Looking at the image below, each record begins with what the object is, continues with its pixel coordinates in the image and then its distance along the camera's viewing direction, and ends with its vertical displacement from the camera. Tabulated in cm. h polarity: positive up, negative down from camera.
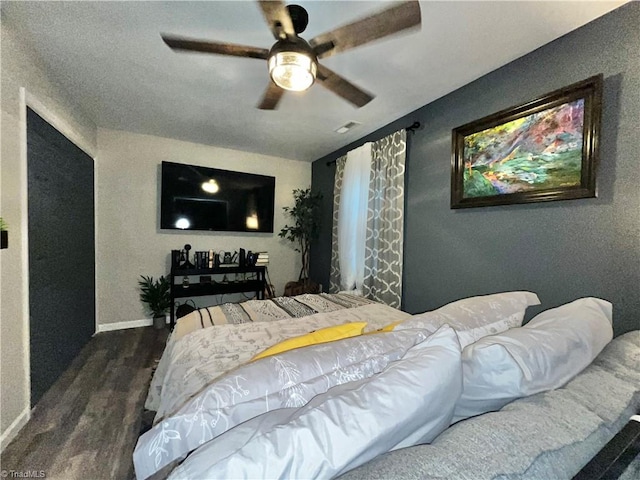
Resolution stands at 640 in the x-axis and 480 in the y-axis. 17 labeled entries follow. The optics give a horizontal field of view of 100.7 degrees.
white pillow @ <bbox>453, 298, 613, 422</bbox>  72 -36
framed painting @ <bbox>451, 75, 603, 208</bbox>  152 +59
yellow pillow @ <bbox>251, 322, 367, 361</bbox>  106 -46
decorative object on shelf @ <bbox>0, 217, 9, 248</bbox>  136 -6
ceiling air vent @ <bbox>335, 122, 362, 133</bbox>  296 +123
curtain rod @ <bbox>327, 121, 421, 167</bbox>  257 +106
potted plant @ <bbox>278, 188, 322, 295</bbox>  403 +5
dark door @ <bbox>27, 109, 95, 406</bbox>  183 -21
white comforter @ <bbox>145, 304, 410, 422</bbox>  111 -59
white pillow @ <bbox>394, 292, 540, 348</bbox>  112 -37
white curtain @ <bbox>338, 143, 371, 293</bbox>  313 +20
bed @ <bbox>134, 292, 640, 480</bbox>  49 -42
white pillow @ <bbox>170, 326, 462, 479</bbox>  46 -39
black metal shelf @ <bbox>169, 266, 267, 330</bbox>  336 -74
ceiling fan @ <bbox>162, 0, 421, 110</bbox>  117 +96
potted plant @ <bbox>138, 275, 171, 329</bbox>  336 -88
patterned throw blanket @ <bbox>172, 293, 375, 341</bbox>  172 -60
